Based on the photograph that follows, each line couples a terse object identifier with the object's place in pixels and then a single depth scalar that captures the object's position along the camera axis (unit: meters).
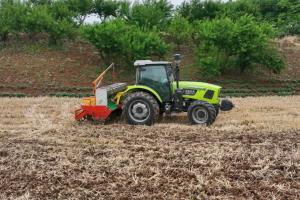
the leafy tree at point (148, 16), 31.22
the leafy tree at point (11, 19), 29.81
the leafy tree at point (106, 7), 33.62
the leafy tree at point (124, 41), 26.78
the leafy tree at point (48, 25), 29.42
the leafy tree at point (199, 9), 33.94
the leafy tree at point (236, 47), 26.19
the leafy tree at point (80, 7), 33.22
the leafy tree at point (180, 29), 29.23
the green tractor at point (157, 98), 11.86
